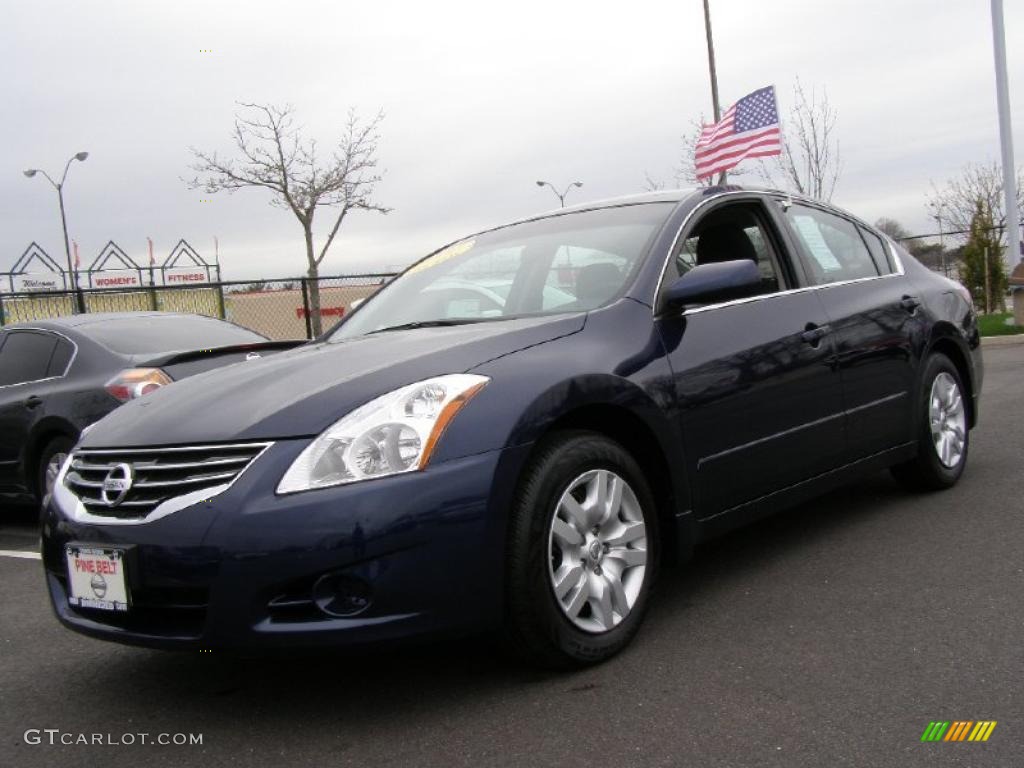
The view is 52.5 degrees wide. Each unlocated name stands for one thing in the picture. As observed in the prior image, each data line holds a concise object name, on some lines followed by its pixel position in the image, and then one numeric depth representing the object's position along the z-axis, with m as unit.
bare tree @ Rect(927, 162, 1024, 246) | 35.09
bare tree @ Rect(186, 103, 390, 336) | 32.69
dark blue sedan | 2.80
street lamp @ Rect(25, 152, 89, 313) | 44.28
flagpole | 21.02
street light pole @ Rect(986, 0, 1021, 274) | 18.89
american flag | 16.41
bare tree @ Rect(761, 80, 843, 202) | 22.88
